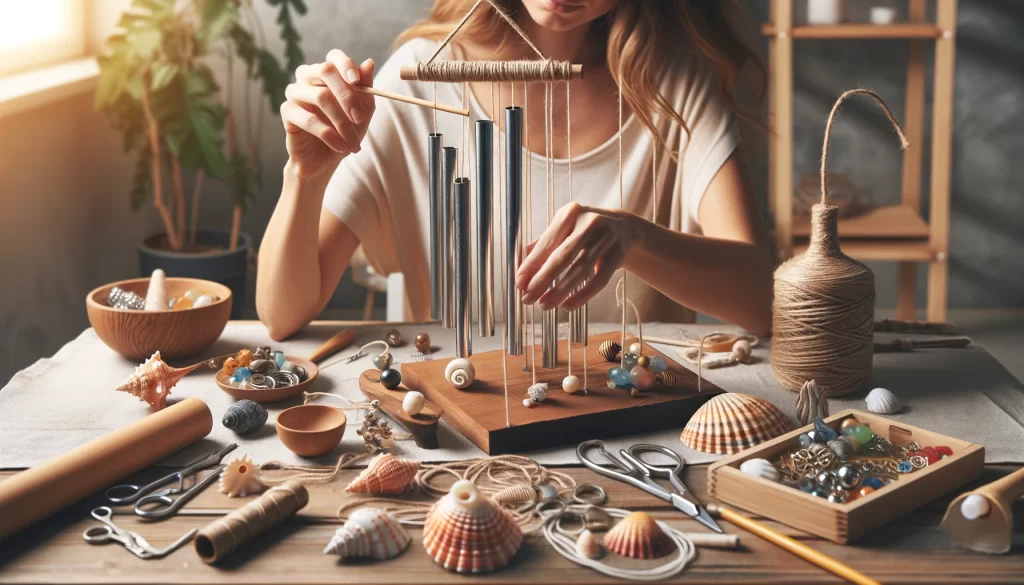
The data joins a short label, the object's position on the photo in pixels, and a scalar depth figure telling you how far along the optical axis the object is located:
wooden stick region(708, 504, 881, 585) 1.03
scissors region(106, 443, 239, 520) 1.16
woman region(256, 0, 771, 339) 1.70
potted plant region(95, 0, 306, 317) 3.17
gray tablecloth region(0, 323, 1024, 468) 1.34
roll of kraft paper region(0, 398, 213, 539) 1.11
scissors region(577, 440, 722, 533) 1.16
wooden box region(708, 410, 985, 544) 1.09
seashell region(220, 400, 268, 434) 1.37
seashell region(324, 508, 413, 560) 1.06
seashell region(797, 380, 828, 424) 1.39
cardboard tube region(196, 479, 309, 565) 1.05
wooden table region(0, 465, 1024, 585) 1.03
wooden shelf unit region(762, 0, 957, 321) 3.19
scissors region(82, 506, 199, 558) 1.07
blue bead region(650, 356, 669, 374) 1.50
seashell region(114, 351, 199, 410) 1.46
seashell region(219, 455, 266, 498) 1.21
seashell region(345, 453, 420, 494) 1.21
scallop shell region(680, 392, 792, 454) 1.33
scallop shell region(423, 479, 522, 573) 1.04
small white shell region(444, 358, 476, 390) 1.46
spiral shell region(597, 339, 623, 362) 1.59
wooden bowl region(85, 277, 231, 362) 1.63
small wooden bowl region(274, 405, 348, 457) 1.29
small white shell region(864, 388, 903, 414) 1.45
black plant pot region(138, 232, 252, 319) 3.29
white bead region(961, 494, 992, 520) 1.08
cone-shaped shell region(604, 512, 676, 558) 1.07
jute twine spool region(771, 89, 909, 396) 1.49
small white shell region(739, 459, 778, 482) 1.18
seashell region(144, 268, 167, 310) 1.70
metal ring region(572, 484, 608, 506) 1.19
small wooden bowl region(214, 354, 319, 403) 1.48
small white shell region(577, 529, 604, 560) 1.07
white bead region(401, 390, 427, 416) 1.36
